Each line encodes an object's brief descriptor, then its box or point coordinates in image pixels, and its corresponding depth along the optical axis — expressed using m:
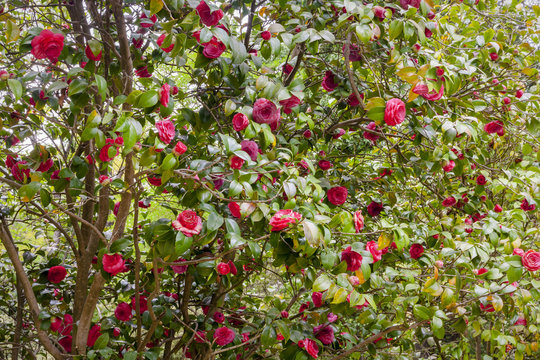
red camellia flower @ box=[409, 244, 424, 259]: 1.71
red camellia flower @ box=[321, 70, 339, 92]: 1.83
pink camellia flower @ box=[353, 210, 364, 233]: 1.30
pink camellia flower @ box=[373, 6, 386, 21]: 1.41
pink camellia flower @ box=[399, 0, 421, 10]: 1.54
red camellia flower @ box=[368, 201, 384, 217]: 2.07
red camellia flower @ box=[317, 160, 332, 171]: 1.90
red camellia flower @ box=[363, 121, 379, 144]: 1.88
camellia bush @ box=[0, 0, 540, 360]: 1.25
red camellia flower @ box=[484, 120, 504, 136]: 1.91
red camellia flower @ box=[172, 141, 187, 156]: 1.13
